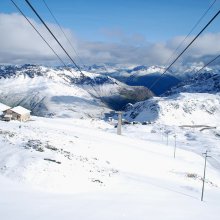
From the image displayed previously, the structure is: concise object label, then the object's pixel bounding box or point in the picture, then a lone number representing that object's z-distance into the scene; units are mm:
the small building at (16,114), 80214
